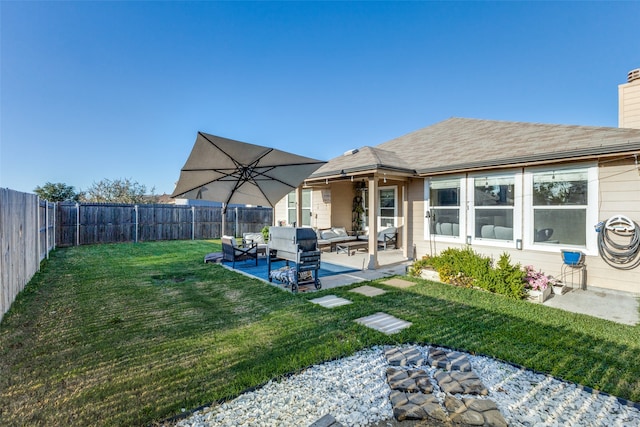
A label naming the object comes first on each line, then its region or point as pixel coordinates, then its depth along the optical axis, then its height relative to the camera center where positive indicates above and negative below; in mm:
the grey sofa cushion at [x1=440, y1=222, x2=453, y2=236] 8039 -467
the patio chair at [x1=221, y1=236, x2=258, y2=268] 7996 -1157
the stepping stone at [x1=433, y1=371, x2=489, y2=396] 2568 -1600
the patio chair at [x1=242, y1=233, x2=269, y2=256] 9234 -1069
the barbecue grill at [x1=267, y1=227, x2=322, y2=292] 5809 -880
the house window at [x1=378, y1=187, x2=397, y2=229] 10562 +143
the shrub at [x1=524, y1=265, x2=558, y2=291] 5371 -1324
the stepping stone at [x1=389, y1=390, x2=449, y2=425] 2236 -1599
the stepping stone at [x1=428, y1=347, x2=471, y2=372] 2939 -1595
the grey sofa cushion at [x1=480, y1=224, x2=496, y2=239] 7262 -522
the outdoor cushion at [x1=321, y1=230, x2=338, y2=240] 10805 -869
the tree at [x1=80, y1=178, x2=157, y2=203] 24688 +1808
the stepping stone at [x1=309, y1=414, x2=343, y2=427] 2129 -1581
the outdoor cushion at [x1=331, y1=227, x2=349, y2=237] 11164 -784
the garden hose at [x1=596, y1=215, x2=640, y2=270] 5289 -584
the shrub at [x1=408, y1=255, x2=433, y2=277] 6977 -1345
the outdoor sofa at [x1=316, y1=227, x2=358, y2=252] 10539 -976
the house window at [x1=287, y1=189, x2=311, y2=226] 13625 +286
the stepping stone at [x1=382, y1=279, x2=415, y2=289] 6203 -1584
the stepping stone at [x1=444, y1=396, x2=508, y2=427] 2182 -1600
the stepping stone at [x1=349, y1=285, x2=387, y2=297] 5570 -1593
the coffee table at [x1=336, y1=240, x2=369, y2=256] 9890 -1189
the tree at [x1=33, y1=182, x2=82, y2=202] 23156 +1754
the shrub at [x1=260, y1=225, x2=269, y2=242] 10817 -824
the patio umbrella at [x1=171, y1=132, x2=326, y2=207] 5457 +938
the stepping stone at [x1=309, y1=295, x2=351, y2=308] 5004 -1606
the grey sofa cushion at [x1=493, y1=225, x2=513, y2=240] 6945 -514
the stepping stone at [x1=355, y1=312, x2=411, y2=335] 3949 -1614
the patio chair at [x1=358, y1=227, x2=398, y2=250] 10211 -911
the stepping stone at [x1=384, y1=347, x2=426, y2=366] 3062 -1605
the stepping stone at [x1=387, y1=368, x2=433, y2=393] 2592 -1593
